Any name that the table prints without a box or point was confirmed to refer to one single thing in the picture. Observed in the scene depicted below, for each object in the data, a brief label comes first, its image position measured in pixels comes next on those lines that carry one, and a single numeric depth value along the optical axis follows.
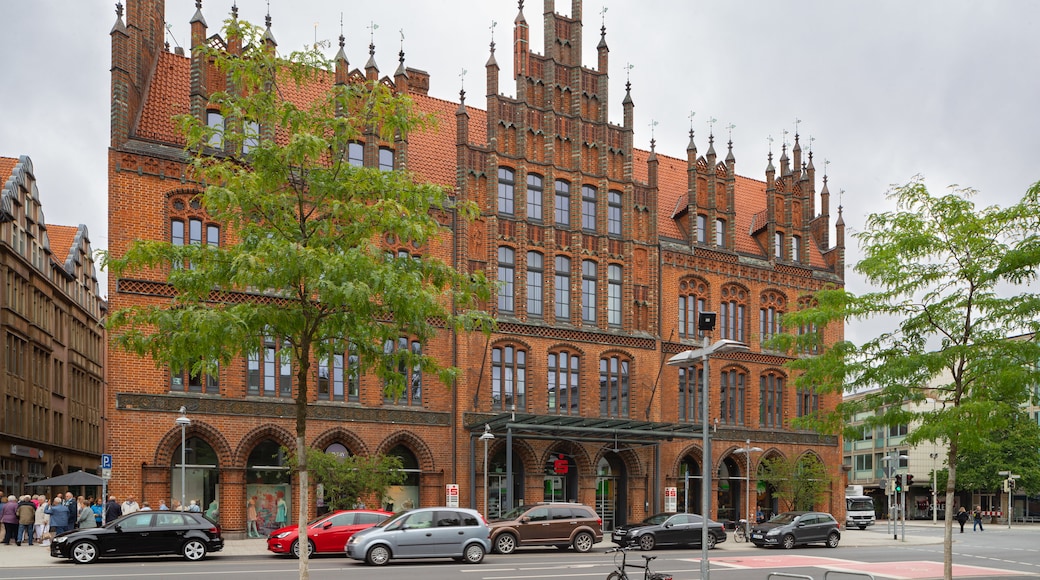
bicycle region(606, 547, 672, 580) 16.25
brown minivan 30.89
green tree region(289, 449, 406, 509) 34.59
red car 28.89
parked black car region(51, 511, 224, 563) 25.42
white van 58.53
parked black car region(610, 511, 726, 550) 33.56
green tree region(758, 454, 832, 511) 47.53
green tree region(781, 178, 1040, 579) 17.53
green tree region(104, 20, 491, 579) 14.04
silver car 26.64
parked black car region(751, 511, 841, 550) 35.62
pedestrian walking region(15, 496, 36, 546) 30.50
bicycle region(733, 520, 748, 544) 39.83
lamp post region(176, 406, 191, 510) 30.73
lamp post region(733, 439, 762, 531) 45.96
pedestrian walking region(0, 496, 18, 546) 30.72
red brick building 35.16
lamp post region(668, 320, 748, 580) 15.82
